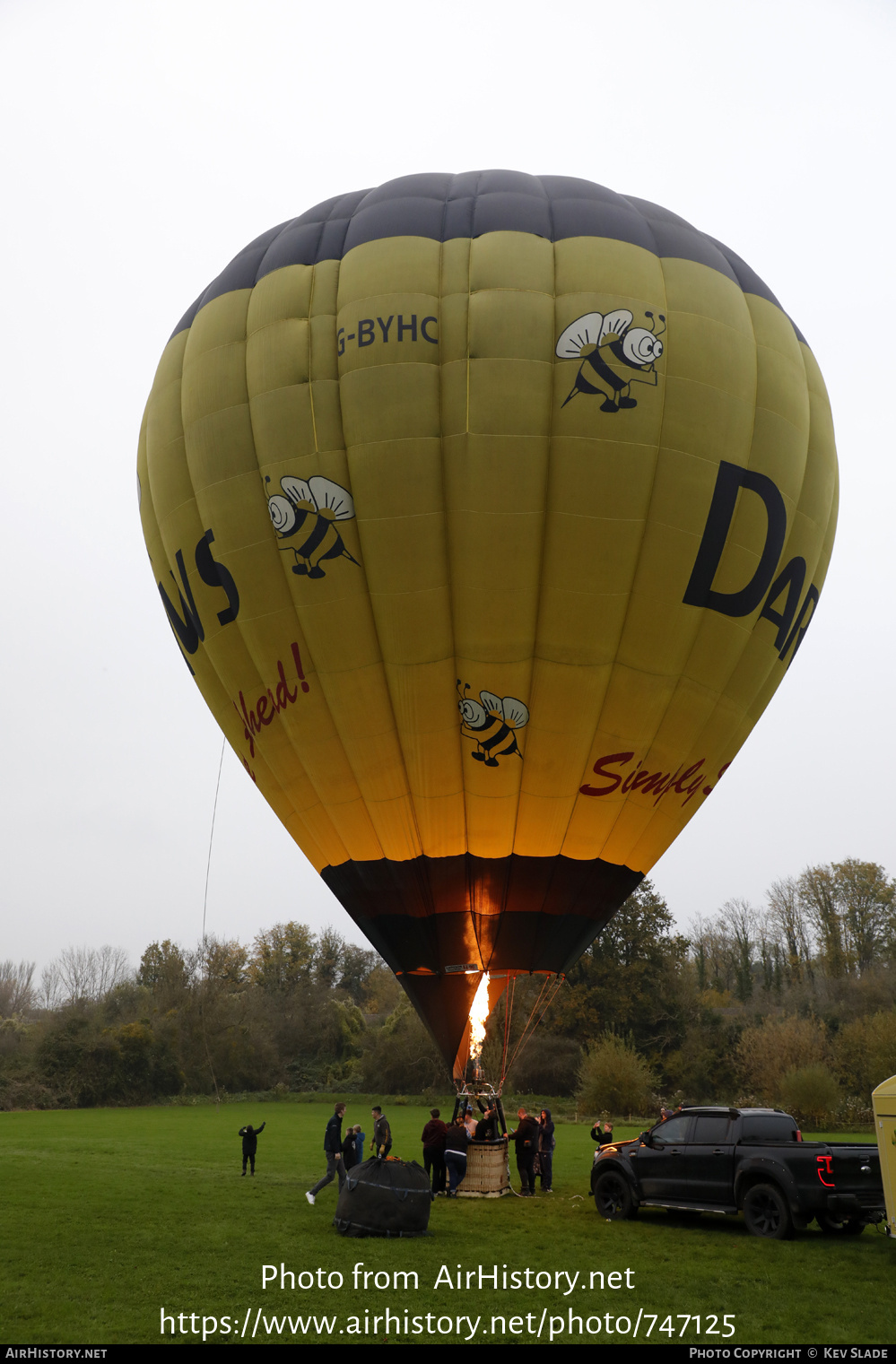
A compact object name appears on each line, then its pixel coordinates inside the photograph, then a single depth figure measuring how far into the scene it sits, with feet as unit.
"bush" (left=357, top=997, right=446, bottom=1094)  135.33
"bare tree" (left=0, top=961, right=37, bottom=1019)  276.21
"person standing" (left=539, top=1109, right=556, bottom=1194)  41.55
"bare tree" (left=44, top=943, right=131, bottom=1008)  269.44
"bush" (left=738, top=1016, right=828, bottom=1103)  101.04
